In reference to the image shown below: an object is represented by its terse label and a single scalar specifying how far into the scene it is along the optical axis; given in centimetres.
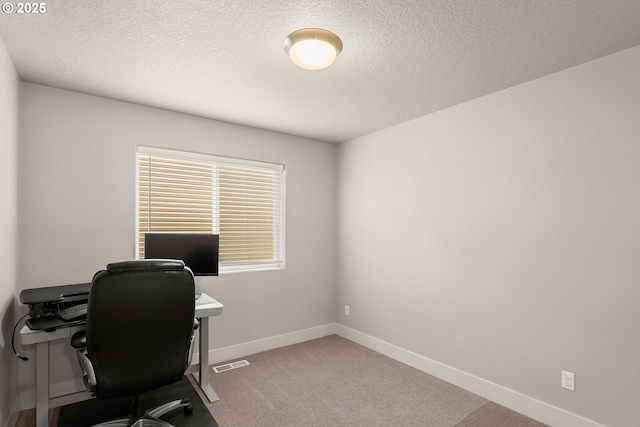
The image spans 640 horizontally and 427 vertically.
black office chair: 181
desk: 203
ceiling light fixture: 192
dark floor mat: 240
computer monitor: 283
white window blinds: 318
